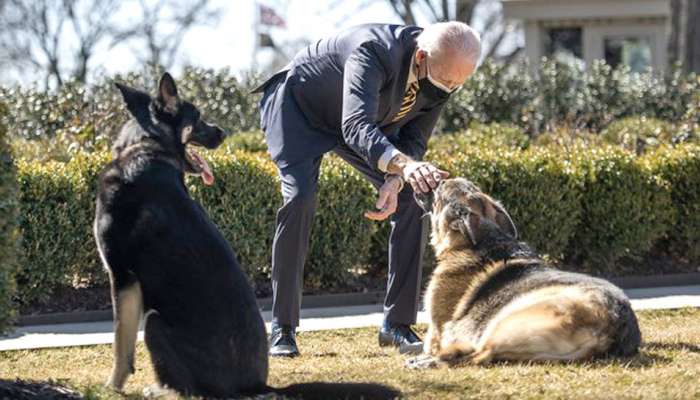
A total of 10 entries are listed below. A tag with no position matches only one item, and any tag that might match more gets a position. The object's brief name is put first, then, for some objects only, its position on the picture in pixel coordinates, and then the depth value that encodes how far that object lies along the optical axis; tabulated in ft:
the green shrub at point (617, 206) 34.17
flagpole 90.22
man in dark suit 20.07
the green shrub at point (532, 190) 33.27
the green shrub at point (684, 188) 35.01
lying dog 19.54
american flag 84.43
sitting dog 16.34
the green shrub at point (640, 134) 42.86
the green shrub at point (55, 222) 29.25
